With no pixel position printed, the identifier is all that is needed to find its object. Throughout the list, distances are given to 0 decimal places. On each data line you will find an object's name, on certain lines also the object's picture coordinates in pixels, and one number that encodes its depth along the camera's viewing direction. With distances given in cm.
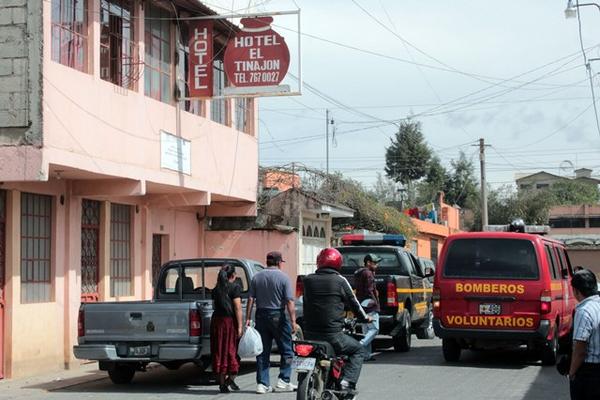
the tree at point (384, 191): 6084
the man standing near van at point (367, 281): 1522
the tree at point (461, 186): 7712
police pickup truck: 1644
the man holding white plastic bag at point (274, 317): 1195
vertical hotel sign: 1776
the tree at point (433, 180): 7231
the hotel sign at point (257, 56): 1689
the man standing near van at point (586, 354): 671
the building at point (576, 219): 6925
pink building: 1327
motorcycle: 903
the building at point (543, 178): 9638
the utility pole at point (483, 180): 4161
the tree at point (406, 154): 7081
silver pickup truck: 1212
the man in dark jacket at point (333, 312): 930
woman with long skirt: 1199
